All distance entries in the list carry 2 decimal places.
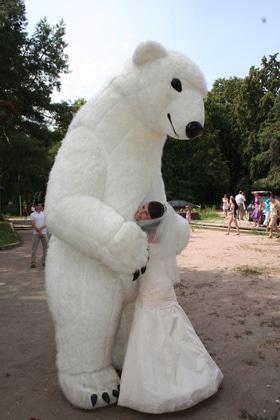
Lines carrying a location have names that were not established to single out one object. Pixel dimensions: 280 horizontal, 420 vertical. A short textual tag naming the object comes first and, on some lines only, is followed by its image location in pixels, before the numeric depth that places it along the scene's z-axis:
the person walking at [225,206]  21.10
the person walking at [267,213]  15.46
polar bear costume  2.44
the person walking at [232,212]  13.86
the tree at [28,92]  17.22
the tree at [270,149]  29.14
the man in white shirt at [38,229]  8.48
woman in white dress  2.53
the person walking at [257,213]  16.73
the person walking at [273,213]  12.63
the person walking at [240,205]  18.58
